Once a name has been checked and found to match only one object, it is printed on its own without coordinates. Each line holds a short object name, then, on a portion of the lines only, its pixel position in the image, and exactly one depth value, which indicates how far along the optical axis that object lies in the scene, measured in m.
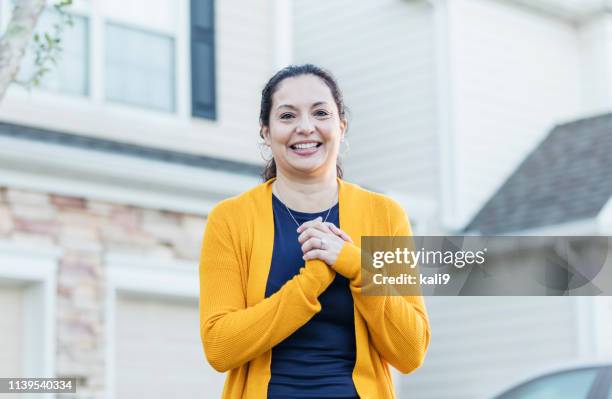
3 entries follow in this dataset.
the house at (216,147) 9.01
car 7.05
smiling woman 2.87
